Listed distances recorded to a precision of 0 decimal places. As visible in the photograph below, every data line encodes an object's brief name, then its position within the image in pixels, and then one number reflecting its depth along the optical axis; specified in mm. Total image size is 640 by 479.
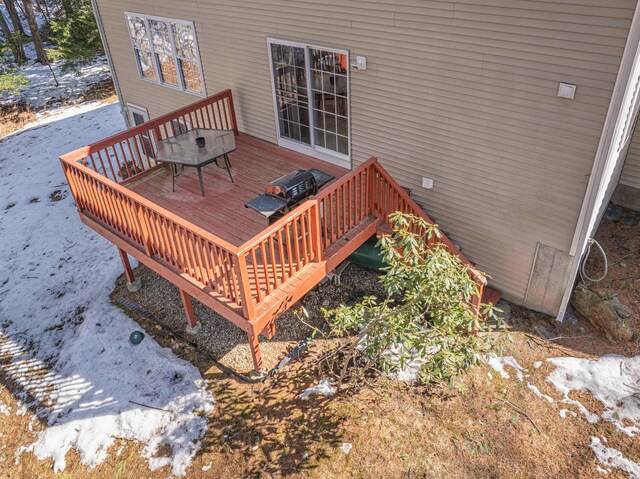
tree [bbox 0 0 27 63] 19766
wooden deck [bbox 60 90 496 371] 5691
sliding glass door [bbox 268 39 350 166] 7387
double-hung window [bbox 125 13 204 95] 9391
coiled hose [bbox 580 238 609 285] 6945
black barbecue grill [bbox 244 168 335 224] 6469
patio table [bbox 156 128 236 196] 7445
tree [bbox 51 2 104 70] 16938
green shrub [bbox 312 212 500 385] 5102
